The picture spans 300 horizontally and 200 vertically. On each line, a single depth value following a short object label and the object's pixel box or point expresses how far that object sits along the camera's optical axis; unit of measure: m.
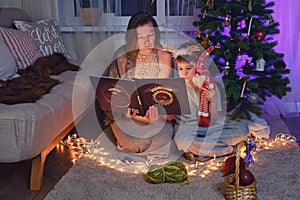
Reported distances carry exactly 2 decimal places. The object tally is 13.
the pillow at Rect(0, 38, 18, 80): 2.13
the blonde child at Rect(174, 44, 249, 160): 1.98
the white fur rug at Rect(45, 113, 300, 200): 1.63
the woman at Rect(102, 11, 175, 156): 2.05
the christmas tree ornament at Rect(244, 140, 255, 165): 1.62
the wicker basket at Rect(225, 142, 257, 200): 1.52
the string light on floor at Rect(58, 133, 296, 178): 1.87
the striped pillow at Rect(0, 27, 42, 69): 2.30
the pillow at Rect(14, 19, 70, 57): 2.63
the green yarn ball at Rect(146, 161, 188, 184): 1.73
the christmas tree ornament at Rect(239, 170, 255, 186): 1.55
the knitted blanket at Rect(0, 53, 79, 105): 1.77
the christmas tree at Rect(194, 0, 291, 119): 2.18
